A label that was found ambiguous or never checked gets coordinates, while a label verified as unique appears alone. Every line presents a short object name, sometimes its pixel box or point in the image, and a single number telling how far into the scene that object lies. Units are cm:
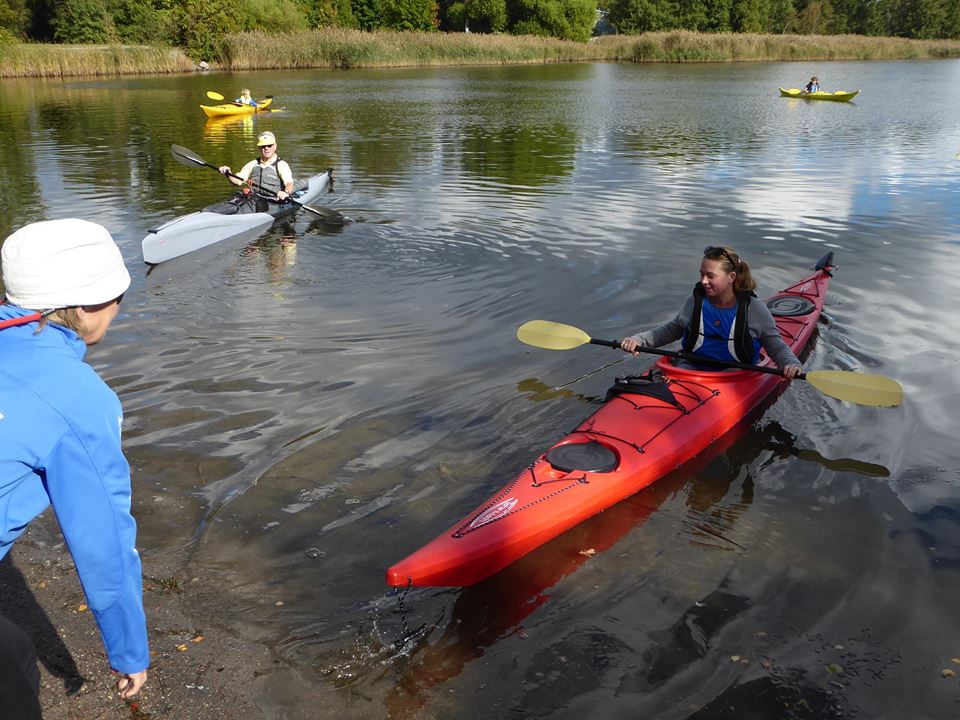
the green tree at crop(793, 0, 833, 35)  6888
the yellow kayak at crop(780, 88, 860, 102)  2558
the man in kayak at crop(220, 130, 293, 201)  1077
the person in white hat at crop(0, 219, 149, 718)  156
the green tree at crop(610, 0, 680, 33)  6172
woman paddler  513
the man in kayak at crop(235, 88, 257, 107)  2189
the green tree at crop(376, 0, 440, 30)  5562
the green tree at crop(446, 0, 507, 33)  5797
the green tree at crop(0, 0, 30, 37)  4641
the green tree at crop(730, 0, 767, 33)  6319
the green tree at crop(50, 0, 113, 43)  4694
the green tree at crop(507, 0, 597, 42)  5712
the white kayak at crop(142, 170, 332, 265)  872
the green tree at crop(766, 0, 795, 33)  6762
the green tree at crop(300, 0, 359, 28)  5162
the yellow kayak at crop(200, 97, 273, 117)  2142
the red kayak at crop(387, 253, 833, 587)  360
